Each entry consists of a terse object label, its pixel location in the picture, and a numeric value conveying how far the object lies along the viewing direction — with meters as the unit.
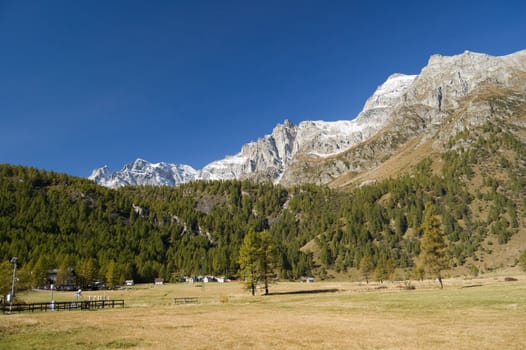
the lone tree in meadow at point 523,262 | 123.90
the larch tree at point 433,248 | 85.06
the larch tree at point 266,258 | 99.00
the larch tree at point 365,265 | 153.50
